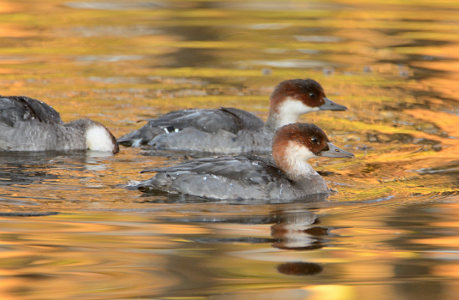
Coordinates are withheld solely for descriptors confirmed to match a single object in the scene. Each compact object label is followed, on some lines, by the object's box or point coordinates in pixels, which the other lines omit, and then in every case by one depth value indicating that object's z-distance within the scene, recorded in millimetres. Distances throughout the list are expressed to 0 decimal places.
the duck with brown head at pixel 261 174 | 11172
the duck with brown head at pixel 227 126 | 14547
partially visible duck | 14148
